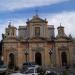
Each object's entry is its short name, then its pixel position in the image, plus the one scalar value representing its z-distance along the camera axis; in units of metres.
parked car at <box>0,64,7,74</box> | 12.72
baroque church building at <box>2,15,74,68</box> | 21.68
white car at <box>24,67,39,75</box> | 11.13
